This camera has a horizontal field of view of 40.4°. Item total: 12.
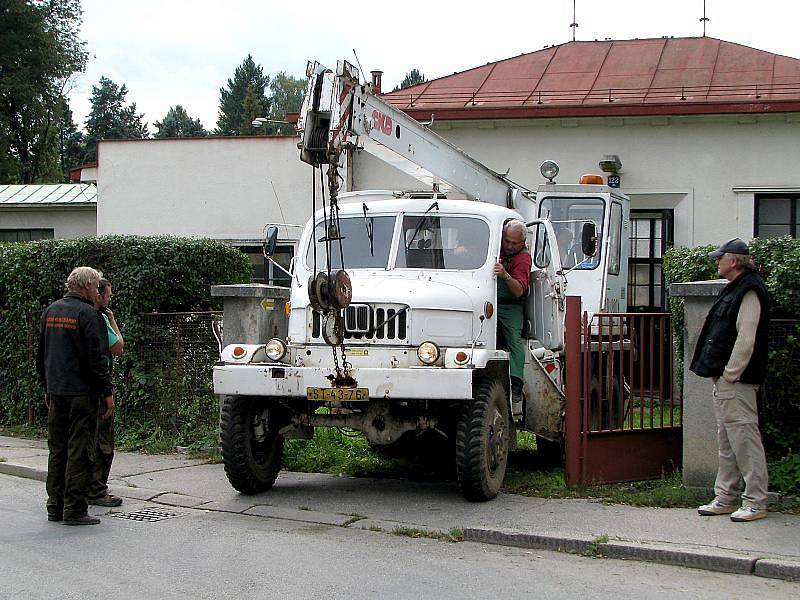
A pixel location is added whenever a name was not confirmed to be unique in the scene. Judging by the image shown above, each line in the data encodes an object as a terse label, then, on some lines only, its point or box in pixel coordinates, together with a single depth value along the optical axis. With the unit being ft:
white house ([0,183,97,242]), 98.32
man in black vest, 26.08
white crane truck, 28.53
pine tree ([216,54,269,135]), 334.24
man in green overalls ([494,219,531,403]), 32.14
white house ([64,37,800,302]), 63.98
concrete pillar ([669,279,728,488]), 29.12
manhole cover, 28.27
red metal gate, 31.55
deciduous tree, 151.94
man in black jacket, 27.04
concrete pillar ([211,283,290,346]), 35.50
